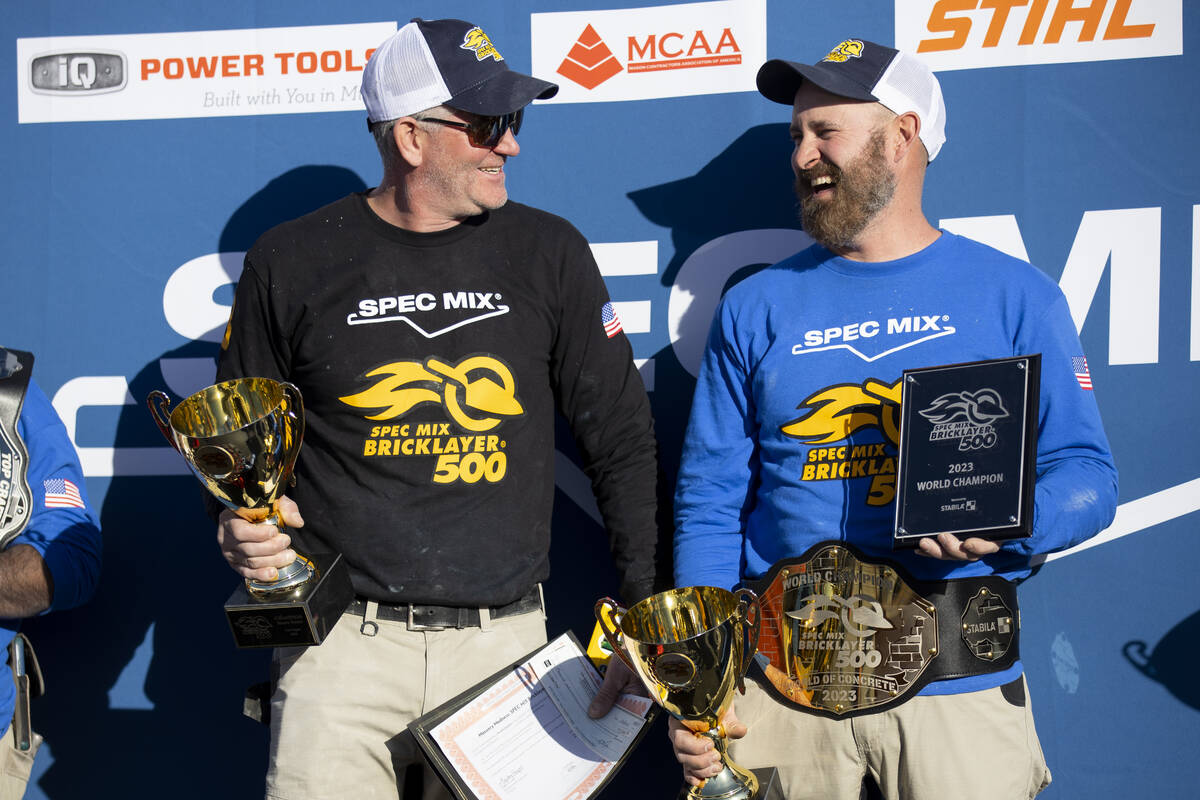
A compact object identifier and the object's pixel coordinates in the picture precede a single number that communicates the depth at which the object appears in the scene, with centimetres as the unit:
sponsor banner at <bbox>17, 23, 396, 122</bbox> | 311
